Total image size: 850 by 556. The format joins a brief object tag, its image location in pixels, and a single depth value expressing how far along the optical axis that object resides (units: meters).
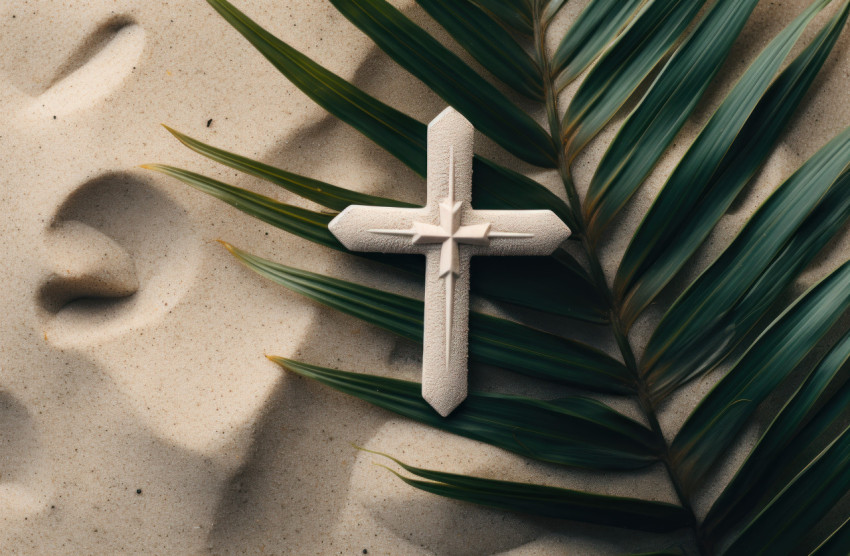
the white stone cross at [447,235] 0.60
